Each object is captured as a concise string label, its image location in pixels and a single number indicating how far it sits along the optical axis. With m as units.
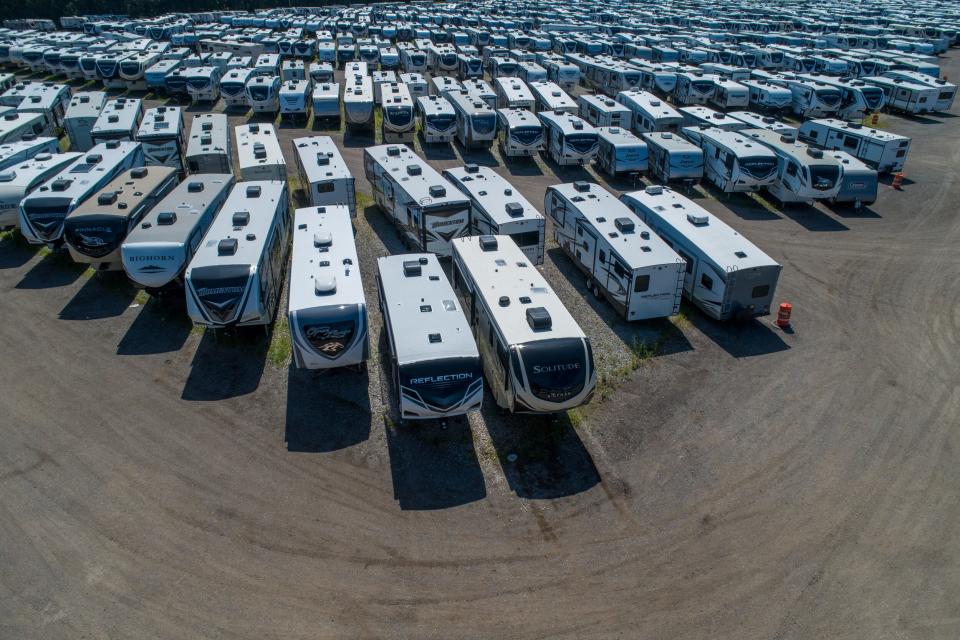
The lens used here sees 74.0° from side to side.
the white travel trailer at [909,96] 50.94
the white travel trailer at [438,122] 41.19
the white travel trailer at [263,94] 48.25
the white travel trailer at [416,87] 50.33
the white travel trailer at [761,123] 37.19
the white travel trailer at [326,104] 45.69
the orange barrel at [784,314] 22.44
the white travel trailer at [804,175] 31.66
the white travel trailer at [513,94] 46.78
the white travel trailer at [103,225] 23.75
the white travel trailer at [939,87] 51.67
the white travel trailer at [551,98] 45.19
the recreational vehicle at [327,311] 17.70
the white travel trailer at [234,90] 50.16
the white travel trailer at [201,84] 51.78
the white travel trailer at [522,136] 38.41
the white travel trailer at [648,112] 40.75
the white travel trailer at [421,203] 25.30
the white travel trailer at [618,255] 21.66
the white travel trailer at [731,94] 50.25
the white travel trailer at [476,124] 40.47
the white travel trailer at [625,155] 35.47
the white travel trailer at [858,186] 32.25
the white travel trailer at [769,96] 49.28
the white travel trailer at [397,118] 41.31
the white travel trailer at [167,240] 21.59
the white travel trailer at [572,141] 37.28
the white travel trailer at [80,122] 38.88
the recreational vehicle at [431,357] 15.75
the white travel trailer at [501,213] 24.17
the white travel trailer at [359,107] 43.50
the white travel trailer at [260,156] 30.75
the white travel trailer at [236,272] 19.44
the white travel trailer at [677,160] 34.34
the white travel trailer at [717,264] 21.73
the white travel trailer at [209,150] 32.66
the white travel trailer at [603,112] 41.75
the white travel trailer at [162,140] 35.12
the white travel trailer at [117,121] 36.28
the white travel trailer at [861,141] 36.88
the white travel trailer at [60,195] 25.39
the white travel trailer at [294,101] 46.41
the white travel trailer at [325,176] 28.86
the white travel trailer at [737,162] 32.69
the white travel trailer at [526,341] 16.02
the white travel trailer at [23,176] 27.38
